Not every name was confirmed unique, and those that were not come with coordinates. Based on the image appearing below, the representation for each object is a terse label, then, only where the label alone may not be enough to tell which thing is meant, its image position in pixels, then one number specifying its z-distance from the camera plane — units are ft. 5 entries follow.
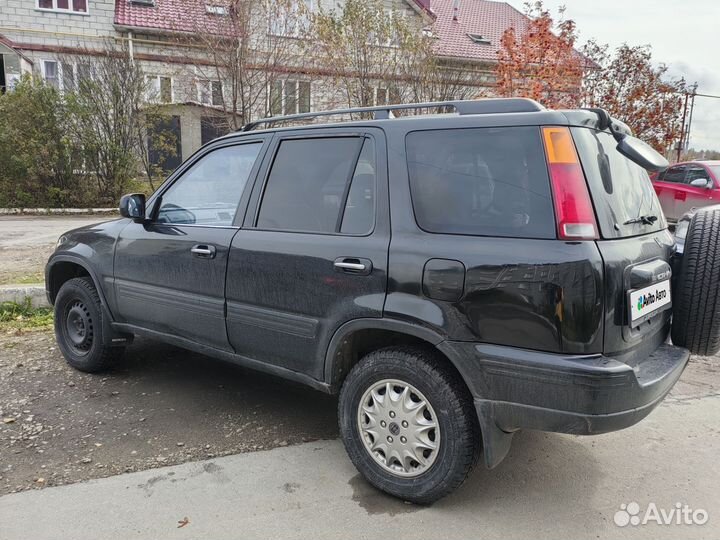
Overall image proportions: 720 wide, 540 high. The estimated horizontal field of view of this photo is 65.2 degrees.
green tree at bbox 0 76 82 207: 48.65
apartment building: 56.70
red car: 35.84
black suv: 7.61
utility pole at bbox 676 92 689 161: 47.76
